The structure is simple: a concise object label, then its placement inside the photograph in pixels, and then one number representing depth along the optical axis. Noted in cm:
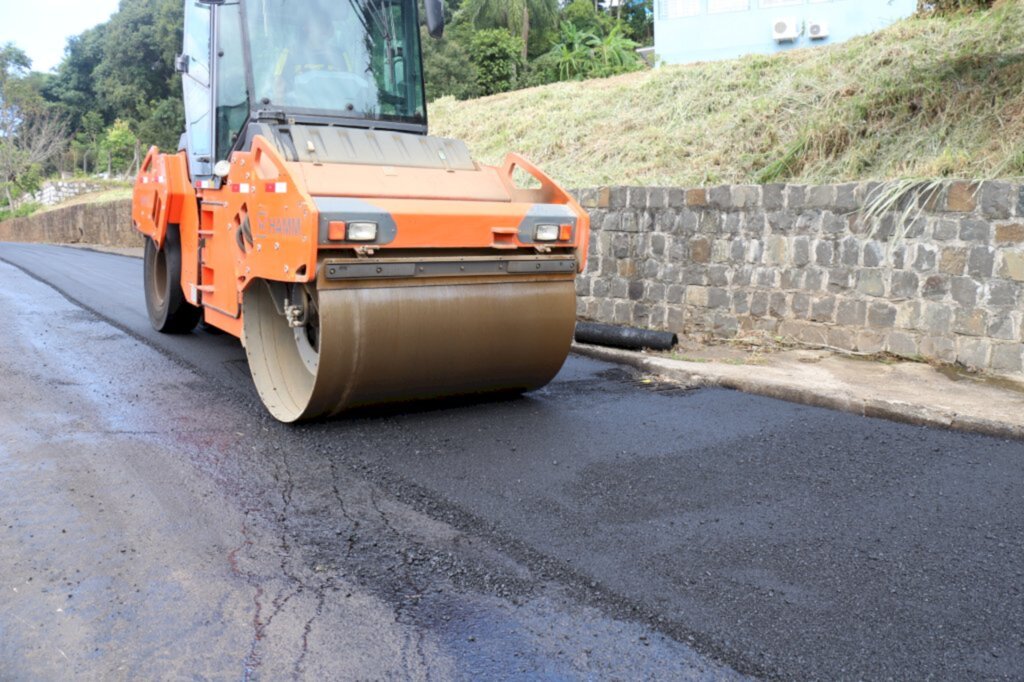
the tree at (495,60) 3017
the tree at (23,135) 4325
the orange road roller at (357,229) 478
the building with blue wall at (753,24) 2414
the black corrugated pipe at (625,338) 771
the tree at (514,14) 3200
